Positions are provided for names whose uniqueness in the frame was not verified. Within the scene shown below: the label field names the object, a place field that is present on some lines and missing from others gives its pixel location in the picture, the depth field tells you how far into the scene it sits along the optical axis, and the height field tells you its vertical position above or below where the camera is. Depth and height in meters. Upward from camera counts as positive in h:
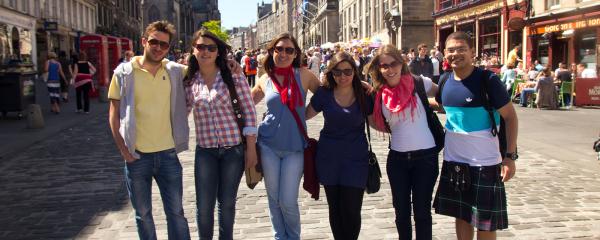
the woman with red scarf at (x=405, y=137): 4.03 -0.35
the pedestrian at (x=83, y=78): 15.68 +0.42
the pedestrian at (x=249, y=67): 25.41 +1.03
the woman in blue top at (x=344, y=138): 4.06 -0.35
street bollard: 12.46 -0.49
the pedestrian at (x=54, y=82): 15.88 +0.33
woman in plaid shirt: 3.99 -0.24
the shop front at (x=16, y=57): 14.36 +1.91
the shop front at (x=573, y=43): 16.97 +1.65
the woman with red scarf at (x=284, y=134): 4.14 -0.32
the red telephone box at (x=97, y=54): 22.00 +1.52
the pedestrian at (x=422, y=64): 15.13 +0.61
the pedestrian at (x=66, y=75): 18.67 +0.70
